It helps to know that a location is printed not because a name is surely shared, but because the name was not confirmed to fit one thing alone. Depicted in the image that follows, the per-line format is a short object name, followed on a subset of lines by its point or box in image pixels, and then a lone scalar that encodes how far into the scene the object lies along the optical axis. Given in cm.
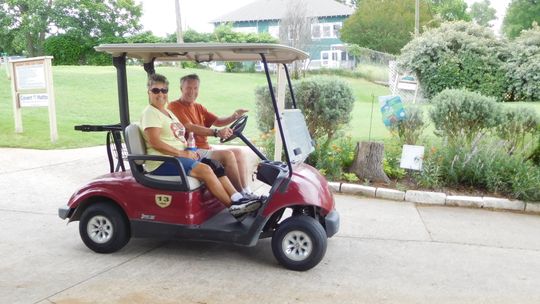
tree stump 710
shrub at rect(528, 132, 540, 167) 702
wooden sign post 1012
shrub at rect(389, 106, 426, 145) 760
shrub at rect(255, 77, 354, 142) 769
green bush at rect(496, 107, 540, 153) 716
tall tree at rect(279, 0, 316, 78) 2956
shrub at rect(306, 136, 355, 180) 724
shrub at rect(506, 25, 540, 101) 1700
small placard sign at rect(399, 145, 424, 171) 700
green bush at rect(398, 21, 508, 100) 1806
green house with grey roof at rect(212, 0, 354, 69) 4200
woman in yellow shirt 435
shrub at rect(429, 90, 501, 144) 721
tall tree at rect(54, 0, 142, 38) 3769
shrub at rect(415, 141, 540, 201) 656
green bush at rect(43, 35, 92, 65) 3600
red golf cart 420
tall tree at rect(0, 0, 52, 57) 3834
